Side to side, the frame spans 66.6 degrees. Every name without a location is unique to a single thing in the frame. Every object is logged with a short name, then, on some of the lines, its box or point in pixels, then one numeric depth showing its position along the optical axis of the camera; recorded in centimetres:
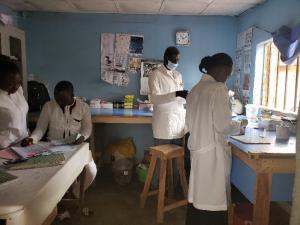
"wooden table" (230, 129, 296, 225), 141
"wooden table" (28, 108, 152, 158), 265
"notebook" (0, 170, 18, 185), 108
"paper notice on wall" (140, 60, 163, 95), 324
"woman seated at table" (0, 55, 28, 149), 161
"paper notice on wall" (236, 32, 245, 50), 300
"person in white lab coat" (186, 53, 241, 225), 153
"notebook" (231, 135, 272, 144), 163
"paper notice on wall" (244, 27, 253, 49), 280
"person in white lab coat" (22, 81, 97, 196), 193
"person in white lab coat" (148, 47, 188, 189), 218
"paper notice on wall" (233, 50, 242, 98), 309
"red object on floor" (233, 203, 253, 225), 164
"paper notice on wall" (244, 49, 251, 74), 284
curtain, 190
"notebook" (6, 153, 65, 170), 123
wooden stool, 200
